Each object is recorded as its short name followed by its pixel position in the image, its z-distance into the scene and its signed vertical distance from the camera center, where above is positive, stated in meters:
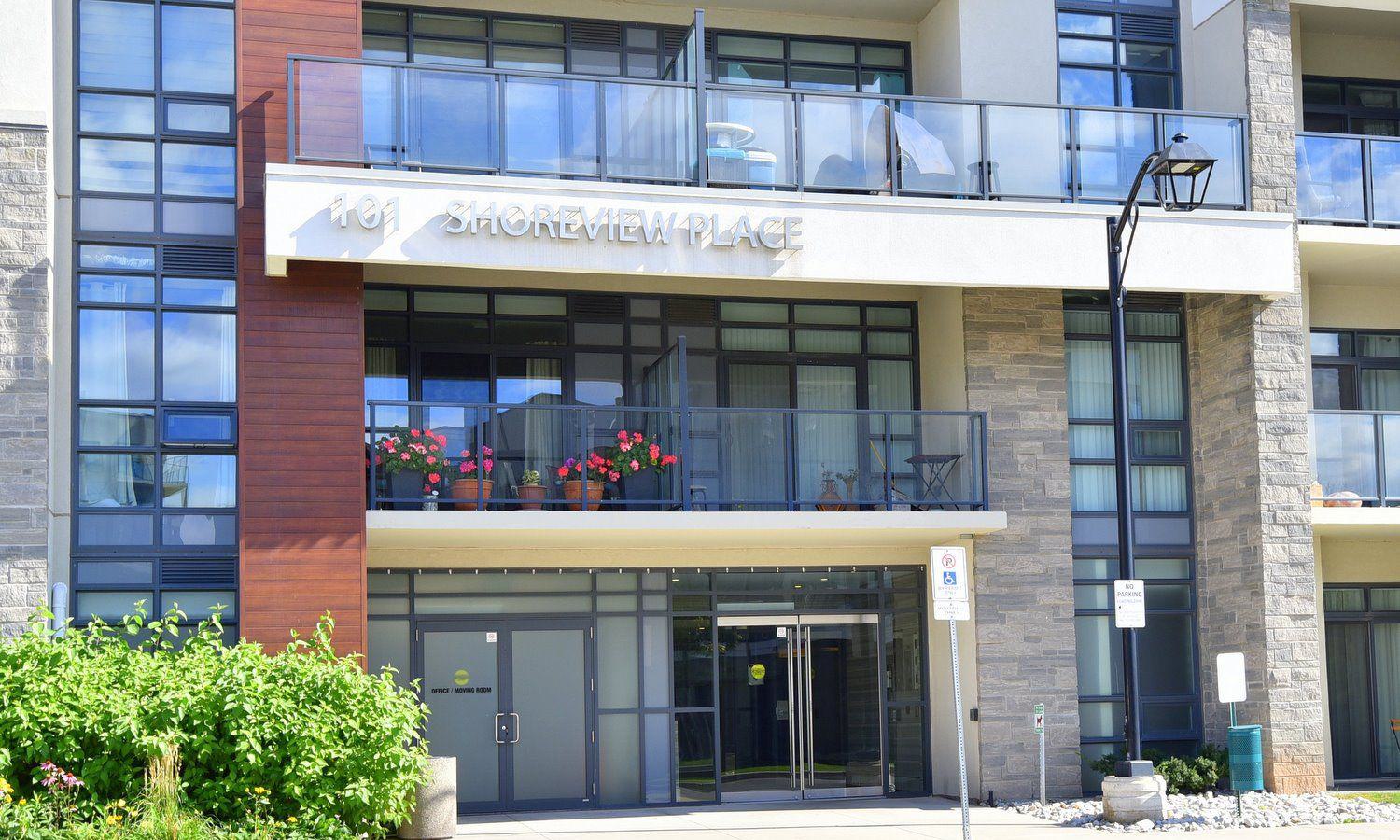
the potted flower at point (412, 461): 17.23 +1.27
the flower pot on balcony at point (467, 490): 17.56 +0.94
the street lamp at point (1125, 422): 16.17 +1.54
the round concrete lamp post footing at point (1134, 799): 16.61 -2.59
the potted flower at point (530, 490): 17.78 +0.94
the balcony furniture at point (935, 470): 19.09 +1.18
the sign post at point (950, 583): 13.23 -0.17
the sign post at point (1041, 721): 18.42 -1.91
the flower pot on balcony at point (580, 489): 17.83 +0.93
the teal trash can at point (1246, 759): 17.78 -2.32
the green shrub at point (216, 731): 13.25 -1.35
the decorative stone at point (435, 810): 15.49 -2.40
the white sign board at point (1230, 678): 17.77 -1.38
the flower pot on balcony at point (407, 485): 17.20 +0.99
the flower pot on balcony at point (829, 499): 18.77 +0.81
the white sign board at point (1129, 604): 16.45 -0.46
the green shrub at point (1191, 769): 18.70 -2.58
